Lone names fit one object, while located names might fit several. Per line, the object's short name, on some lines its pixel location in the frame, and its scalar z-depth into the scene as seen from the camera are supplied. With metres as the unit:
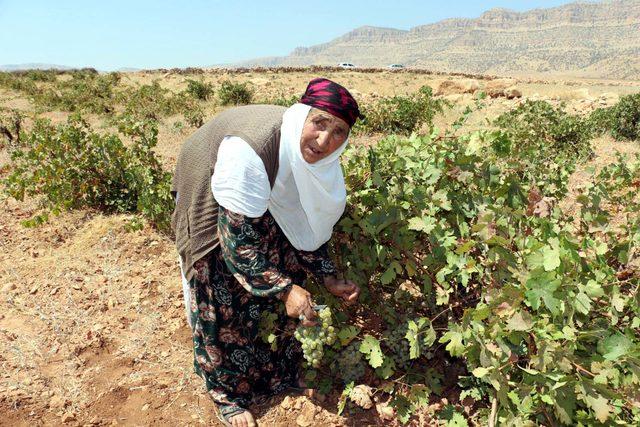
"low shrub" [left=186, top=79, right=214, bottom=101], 17.75
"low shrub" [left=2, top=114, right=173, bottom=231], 4.63
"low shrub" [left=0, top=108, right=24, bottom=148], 7.96
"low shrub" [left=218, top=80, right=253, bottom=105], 16.36
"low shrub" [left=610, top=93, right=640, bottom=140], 9.41
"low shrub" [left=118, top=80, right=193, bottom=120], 12.77
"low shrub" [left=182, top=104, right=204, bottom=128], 10.90
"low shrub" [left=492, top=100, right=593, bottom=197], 7.61
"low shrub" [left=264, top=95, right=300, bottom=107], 11.73
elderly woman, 1.87
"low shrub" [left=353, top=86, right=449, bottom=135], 10.16
